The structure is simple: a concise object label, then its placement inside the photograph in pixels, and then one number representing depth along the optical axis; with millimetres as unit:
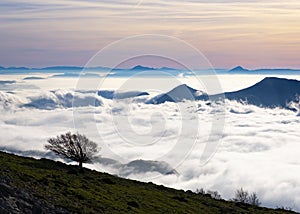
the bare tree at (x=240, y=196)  156250
